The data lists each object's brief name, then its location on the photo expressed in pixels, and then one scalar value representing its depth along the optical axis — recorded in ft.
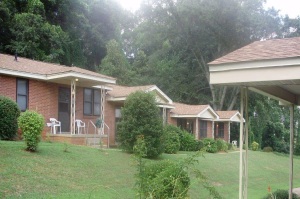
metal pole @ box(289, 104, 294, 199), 28.32
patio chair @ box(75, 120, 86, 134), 70.49
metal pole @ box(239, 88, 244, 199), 21.01
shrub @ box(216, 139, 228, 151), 94.88
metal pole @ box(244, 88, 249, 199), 21.91
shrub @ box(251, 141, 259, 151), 114.73
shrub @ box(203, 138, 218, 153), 88.89
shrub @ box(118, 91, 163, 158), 58.85
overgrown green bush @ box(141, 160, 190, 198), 15.02
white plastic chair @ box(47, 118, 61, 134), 65.82
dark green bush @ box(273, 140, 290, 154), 132.36
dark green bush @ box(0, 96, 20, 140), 53.21
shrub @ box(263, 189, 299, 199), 30.59
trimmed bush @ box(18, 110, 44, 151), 44.09
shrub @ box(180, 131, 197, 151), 85.46
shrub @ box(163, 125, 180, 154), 71.26
